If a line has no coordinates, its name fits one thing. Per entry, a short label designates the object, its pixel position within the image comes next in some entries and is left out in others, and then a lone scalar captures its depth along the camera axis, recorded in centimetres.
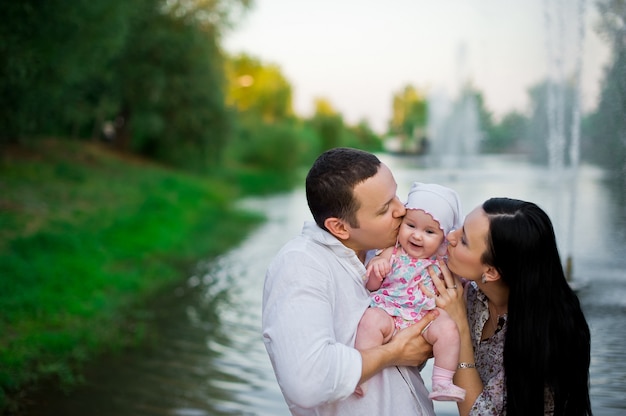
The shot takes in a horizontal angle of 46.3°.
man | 202
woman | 217
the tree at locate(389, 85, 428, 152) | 8601
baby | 229
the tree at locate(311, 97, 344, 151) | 5721
